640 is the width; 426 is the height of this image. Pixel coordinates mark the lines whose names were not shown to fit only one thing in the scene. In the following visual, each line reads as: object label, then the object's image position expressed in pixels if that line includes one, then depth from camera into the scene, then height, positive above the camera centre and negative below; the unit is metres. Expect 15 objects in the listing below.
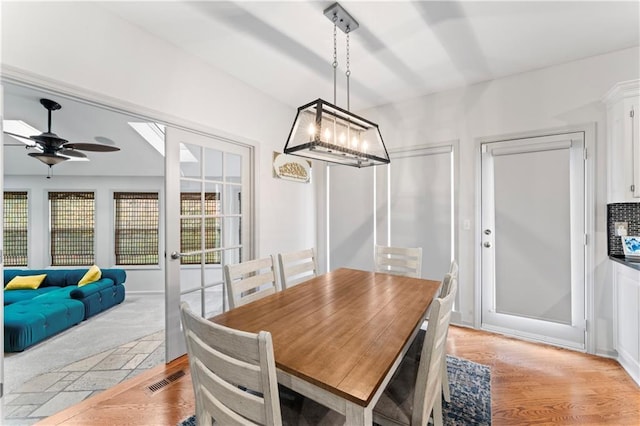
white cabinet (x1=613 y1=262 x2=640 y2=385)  2.01 -0.86
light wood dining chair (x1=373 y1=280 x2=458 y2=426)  1.01 -0.78
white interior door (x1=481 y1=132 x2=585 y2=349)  2.56 -0.28
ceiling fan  2.80 +0.76
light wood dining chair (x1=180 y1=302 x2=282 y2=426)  0.75 -0.49
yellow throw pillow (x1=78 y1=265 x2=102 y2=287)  4.12 -0.96
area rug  1.67 -1.29
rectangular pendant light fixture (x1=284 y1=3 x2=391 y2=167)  1.56 +0.53
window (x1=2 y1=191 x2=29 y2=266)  4.93 -0.27
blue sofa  2.76 -1.13
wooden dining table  0.85 -0.55
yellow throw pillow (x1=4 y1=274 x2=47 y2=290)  4.04 -1.03
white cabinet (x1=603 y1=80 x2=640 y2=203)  2.12 +0.58
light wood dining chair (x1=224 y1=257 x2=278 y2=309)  1.73 -0.47
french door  2.31 -0.06
